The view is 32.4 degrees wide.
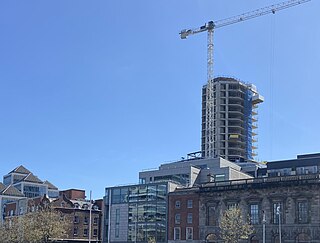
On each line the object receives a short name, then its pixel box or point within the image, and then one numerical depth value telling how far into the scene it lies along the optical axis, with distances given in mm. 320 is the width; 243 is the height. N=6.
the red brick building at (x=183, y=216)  95000
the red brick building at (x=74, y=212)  119812
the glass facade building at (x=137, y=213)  101062
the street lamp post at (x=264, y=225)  79325
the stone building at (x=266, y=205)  82000
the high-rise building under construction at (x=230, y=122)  189750
